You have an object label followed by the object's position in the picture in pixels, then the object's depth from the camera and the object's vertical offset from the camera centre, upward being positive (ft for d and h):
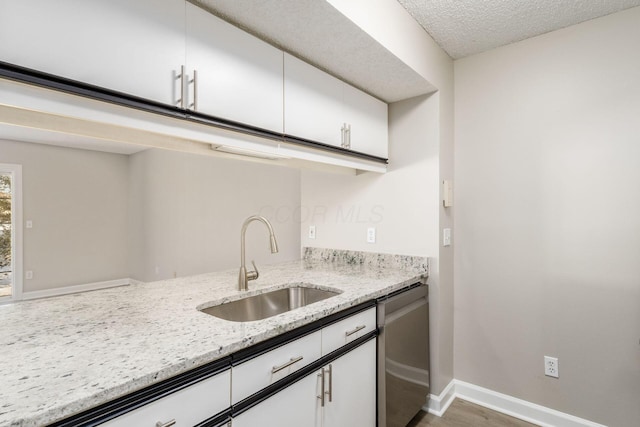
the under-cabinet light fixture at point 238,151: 4.83 +1.08
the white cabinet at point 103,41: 2.76 +1.73
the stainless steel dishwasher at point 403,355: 5.54 -2.65
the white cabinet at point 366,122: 6.52 +2.07
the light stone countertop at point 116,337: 2.26 -1.22
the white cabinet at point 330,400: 3.62 -2.43
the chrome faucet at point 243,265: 5.42 -0.83
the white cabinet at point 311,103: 5.22 +2.00
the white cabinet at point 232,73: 3.97 +1.98
